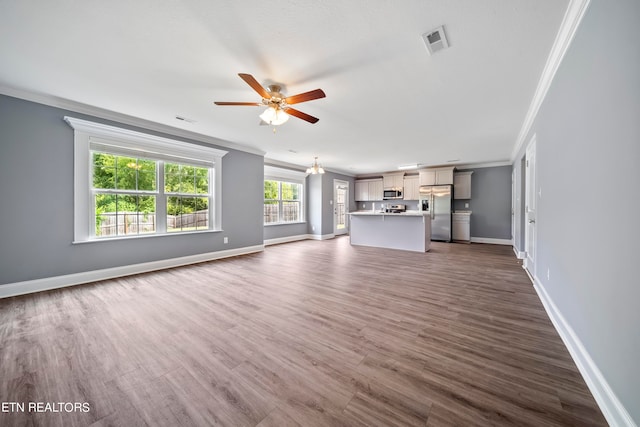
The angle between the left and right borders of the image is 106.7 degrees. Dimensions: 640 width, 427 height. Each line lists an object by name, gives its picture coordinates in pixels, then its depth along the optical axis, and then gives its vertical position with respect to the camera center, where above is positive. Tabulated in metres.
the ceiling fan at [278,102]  2.32 +1.13
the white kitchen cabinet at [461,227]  7.60 -0.52
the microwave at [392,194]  9.00 +0.63
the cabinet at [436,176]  7.75 +1.15
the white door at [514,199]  5.91 +0.29
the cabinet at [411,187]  8.69 +0.85
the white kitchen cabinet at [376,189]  9.52 +0.85
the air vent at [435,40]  1.91 +1.43
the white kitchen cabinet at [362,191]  9.92 +0.82
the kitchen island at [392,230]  5.96 -0.53
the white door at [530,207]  3.44 +0.07
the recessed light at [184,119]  3.82 +1.49
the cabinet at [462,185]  7.71 +0.85
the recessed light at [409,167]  7.89 +1.51
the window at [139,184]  3.51 +0.45
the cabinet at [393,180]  8.98 +1.17
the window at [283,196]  7.11 +0.45
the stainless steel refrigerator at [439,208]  7.62 +0.09
